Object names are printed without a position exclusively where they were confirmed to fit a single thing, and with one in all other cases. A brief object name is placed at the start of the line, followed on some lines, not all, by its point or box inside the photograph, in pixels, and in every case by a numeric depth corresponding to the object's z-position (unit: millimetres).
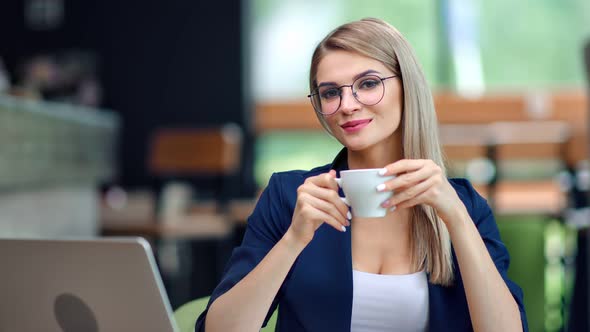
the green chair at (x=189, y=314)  2497
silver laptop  2176
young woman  2380
